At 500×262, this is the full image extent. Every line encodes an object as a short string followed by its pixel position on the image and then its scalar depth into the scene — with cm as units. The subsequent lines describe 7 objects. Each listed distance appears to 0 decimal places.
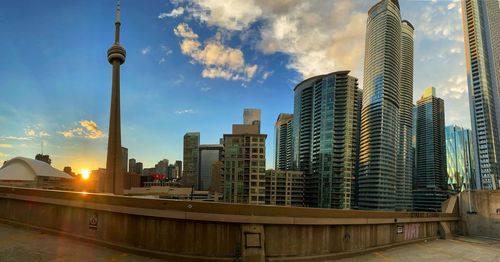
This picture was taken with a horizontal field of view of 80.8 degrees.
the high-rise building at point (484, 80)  16675
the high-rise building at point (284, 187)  14512
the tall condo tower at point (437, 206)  19838
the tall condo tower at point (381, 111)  17112
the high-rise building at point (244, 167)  12569
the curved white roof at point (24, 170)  11072
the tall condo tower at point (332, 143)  16700
